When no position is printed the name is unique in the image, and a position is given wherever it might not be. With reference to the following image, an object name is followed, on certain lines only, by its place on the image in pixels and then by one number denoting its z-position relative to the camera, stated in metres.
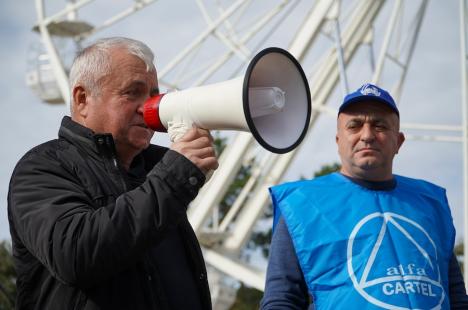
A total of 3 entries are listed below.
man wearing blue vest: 3.03
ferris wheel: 12.73
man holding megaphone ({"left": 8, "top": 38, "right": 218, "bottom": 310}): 2.10
